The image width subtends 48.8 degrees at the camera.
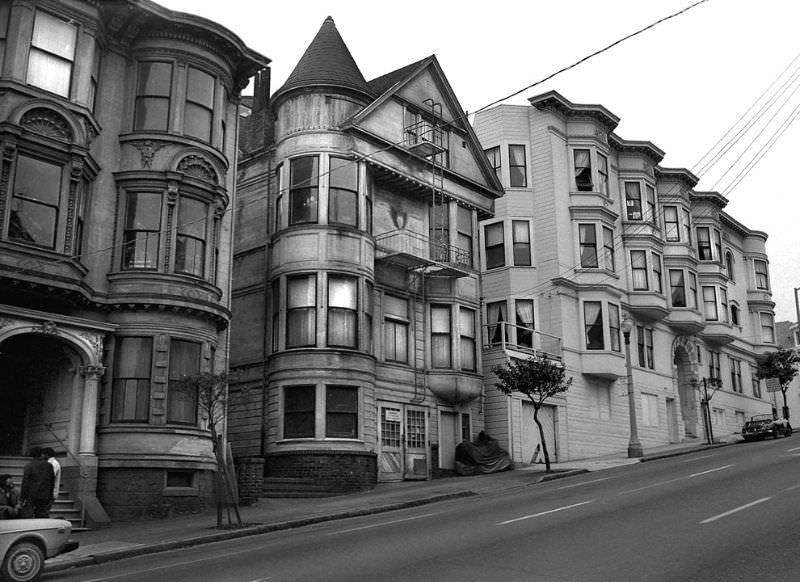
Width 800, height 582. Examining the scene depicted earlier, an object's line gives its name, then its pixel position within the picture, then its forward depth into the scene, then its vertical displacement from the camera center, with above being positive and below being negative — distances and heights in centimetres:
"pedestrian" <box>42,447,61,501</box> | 1603 +47
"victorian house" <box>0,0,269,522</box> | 2125 +618
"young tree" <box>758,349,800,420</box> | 5534 +702
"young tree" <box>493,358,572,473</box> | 3002 +350
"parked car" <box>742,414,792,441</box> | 4300 +253
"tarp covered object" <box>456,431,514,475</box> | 3209 +91
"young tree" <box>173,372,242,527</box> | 1902 +200
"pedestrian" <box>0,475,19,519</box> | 1363 -17
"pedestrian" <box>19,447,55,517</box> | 1538 +7
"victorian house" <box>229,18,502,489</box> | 2852 +717
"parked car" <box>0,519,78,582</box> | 1264 -82
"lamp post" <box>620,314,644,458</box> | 3575 +170
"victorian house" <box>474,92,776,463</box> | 3941 +980
